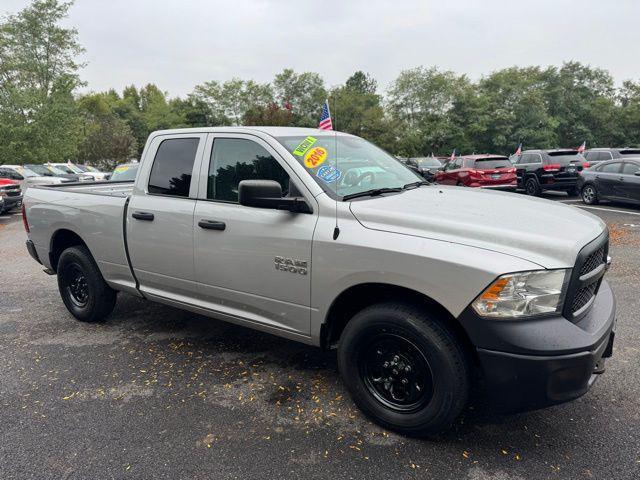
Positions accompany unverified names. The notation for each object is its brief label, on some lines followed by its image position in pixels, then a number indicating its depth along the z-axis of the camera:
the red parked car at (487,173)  14.85
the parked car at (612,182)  12.23
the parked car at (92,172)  23.58
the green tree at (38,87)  19.47
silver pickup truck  2.38
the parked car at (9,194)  14.66
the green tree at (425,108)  48.03
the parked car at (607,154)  16.63
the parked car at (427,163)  23.98
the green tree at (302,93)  54.34
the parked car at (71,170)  22.03
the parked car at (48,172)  20.05
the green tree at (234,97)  59.32
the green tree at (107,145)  47.00
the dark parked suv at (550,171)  15.11
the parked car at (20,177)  17.69
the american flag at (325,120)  6.54
